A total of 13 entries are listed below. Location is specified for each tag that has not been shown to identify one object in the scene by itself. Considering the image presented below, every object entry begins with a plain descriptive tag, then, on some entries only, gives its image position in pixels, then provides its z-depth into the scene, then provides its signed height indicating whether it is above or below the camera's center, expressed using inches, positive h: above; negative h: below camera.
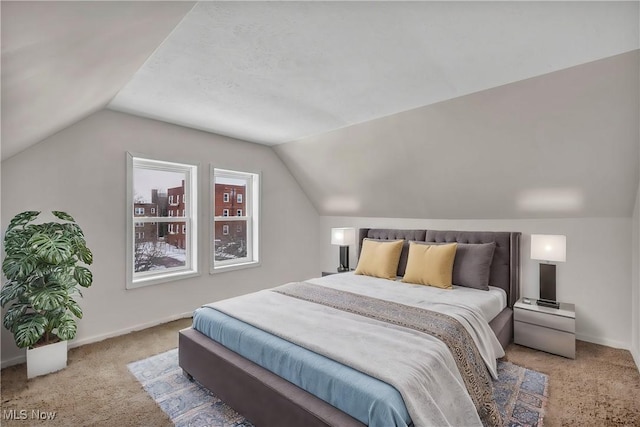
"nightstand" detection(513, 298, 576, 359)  110.5 -43.6
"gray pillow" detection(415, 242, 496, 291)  129.1 -23.1
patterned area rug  78.9 -53.0
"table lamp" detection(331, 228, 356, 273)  183.2 -16.7
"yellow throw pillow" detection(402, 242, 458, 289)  129.1 -23.4
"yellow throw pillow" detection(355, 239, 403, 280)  147.9 -23.7
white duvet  60.4 -31.4
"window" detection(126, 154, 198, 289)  138.3 -5.7
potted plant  93.8 -23.0
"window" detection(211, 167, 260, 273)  170.6 -4.6
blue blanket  55.1 -34.7
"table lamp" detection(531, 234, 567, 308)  117.6 -17.6
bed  62.2 -39.7
